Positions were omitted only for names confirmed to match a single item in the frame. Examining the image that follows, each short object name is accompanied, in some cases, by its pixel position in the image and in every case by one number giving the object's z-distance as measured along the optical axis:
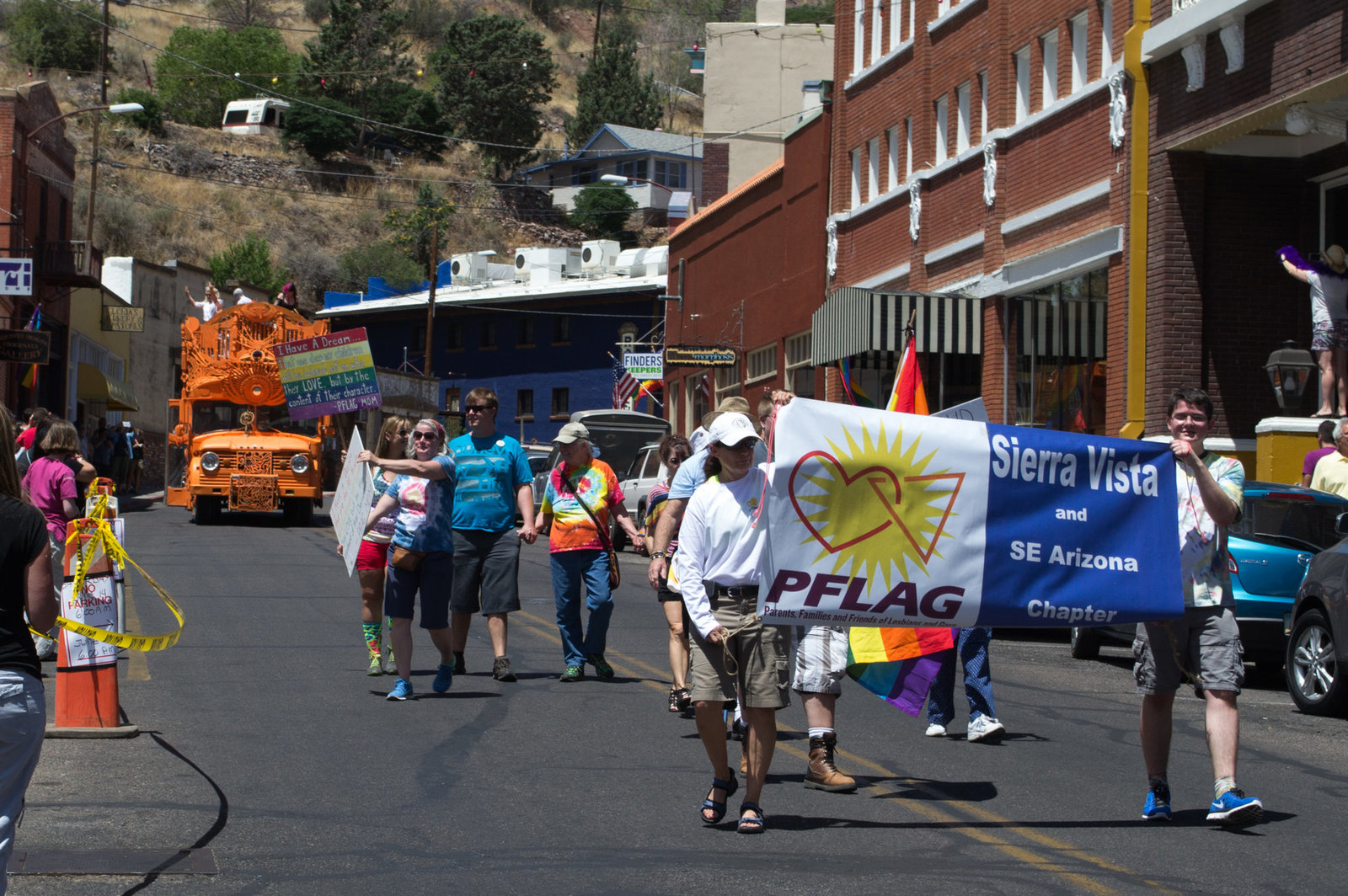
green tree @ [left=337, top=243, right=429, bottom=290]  84.56
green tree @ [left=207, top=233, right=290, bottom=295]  74.88
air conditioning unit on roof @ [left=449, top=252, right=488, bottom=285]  70.12
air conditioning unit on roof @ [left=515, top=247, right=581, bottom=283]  71.01
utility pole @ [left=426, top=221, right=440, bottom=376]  57.12
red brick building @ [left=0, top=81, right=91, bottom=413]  40.19
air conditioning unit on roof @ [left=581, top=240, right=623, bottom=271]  68.69
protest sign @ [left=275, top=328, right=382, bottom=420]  26.91
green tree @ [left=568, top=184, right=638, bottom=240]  89.56
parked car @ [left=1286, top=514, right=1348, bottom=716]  11.16
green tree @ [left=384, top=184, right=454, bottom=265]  88.50
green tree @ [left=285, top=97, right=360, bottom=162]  96.94
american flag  53.06
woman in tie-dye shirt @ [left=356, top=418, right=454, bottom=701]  10.86
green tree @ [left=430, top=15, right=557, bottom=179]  103.06
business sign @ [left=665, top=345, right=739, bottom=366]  38.47
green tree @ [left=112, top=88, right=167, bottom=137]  92.82
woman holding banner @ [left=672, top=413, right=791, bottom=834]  7.02
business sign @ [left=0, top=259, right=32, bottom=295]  33.50
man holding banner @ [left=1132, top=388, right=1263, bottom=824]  7.22
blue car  12.82
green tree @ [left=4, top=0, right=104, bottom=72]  101.94
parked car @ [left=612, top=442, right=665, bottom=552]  28.58
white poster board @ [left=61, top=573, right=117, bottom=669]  8.90
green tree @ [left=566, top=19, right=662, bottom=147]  106.69
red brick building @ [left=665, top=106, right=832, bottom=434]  35.56
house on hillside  92.19
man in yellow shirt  14.40
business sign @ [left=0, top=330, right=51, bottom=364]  36.94
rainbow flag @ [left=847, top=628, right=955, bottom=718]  8.95
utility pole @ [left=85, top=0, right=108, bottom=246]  44.97
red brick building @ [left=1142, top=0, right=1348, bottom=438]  20.67
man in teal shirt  11.29
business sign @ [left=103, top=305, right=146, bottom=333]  51.19
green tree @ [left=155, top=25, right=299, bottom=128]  105.62
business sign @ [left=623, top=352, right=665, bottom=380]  45.41
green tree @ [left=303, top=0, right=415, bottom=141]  104.31
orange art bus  30.27
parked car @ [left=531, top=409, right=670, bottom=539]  36.94
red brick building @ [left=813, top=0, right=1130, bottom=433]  23.20
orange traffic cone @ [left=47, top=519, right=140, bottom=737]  8.94
